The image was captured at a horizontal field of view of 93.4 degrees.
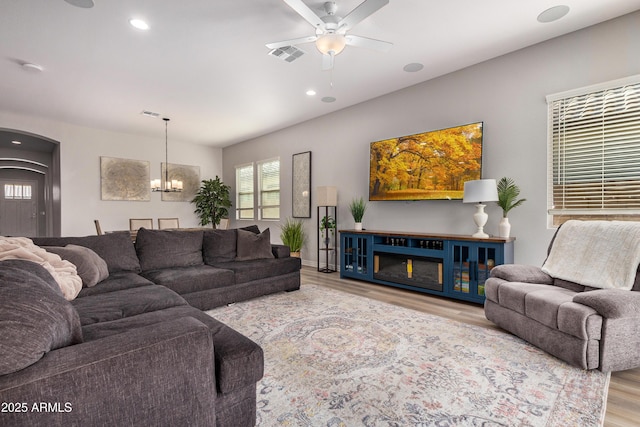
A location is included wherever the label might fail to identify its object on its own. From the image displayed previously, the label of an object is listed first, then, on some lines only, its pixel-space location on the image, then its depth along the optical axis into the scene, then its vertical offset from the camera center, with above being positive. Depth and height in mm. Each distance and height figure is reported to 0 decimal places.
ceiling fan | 2431 +1521
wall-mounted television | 3717 +607
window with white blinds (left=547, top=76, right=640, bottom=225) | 2799 +554
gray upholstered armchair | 1913 -650
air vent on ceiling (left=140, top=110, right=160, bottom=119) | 5398 +1747
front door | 8484 +56
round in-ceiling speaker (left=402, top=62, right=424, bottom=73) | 3746 +1795
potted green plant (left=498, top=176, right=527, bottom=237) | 3328 +61
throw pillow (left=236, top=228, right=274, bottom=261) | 3895 -482
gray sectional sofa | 854 -553
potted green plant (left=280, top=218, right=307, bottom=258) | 5879 -547
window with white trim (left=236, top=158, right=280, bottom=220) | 6883 +460
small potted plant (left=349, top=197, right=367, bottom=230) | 4755 -50
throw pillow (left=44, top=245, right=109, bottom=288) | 2432 -426
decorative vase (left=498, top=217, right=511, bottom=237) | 3314 -212
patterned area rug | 1551 -1060
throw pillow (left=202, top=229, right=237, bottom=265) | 3764 -469
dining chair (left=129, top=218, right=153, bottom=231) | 6035 -283
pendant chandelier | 5526 +466
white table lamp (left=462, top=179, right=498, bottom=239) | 3238 +177
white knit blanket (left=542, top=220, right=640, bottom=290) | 2227 -369
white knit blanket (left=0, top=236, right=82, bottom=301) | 1866 -345
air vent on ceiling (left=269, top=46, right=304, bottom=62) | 3334 +1771
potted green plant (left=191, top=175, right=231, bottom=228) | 7633 +212
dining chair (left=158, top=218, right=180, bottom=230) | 6422 -295
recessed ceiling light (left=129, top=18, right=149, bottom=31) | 2835 +1779
